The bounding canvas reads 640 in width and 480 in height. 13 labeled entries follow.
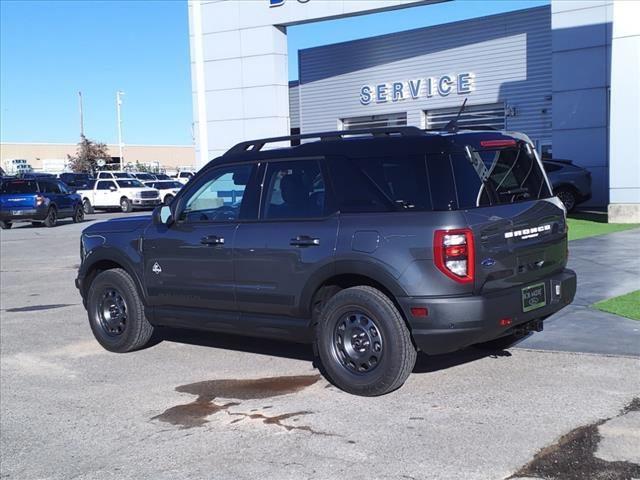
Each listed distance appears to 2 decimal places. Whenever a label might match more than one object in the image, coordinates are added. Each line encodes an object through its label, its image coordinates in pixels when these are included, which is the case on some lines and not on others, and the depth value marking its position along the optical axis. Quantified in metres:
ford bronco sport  5.53
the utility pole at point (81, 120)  79.81
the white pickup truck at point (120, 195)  36.78
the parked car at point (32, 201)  26.94
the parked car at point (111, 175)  40.16
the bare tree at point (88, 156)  76.50
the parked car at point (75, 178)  45.51
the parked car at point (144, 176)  45.38
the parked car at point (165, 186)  39.34
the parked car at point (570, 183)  21.70
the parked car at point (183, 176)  48.35
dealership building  17.75
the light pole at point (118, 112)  68.29
